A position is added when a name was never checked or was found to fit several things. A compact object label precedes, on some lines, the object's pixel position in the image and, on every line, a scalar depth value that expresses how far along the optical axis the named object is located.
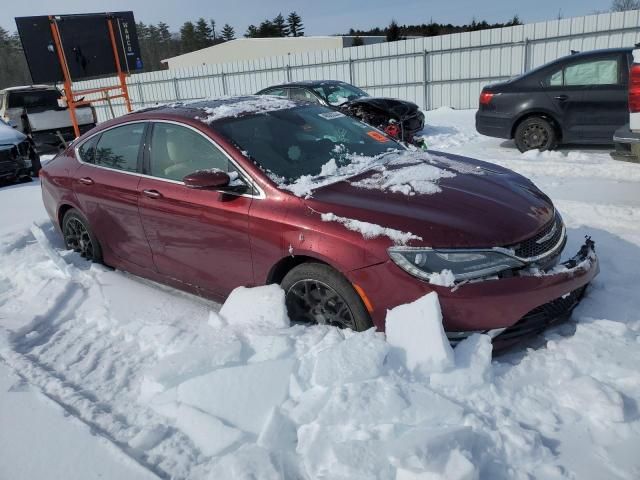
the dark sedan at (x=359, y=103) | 11.37
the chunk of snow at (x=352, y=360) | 2.55
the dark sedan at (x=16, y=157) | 9.30
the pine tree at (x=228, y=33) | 82.88
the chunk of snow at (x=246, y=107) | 3.75
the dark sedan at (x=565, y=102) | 7.80
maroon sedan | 2.71
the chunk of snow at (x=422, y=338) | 2.60
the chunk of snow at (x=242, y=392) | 2.50
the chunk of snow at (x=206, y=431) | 2.35
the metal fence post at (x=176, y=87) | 23.98
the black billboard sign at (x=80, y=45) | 11.37
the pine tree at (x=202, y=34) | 75.44
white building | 39.25
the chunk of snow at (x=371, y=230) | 2.71
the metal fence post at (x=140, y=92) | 25.61
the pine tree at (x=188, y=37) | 75.06
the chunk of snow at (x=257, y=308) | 3.18
